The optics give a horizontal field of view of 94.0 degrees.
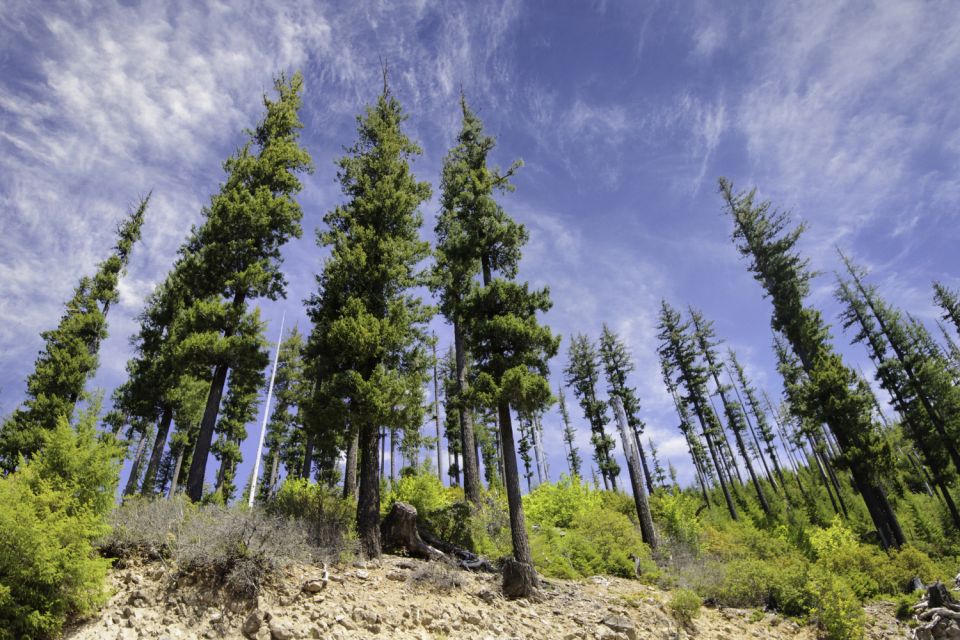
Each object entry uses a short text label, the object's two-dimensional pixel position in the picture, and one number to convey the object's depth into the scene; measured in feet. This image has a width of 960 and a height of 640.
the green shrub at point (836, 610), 30.50
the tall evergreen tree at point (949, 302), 109.50
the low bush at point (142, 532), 23.29
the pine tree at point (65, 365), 57.93
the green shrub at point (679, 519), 64.62
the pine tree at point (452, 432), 123.21
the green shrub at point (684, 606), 30.50
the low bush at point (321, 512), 29.68
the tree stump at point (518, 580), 29.32
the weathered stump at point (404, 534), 35.40
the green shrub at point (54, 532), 17.66
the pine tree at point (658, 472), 139.54
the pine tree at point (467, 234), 48.26
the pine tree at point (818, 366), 61.67
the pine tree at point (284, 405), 102.94
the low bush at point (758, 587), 35.68
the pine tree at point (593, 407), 121.19
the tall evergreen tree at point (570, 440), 167.43
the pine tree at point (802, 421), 68.95
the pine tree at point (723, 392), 116.47
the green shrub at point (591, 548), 41.90
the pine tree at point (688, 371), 115.75
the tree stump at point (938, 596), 34.55
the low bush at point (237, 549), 22.17
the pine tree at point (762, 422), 137.80
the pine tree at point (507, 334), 37.76
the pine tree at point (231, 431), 95.96
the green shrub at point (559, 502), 65.57
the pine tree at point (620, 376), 113.19
